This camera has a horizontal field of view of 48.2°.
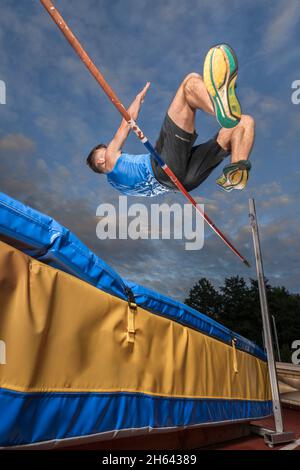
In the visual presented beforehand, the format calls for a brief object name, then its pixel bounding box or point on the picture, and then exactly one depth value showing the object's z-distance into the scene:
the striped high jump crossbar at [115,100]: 2.47
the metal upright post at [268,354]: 2.57
